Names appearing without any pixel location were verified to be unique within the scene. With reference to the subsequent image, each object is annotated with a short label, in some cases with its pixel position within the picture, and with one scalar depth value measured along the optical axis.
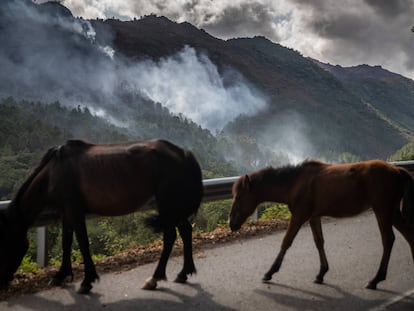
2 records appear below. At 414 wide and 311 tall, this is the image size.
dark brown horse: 5.03
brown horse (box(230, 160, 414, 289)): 5.34
